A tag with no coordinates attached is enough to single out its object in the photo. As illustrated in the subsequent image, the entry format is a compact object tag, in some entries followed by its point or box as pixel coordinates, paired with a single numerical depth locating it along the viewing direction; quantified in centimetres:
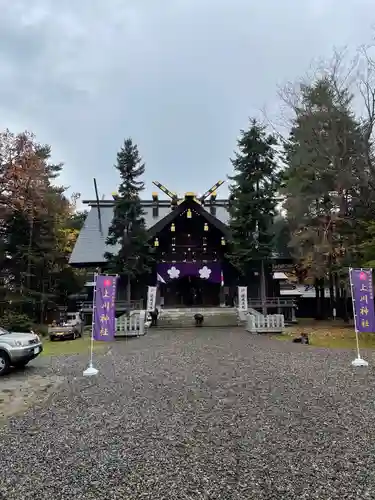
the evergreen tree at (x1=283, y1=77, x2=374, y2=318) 1730
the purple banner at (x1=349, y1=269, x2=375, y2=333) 1026
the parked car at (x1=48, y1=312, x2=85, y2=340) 1766
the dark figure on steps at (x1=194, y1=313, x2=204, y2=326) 1945
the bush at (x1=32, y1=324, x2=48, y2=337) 1938
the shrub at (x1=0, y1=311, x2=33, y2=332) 1667
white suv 864
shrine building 2273
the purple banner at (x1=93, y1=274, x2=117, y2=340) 970
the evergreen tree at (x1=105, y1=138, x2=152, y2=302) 1969
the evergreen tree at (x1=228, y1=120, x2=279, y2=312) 1975
